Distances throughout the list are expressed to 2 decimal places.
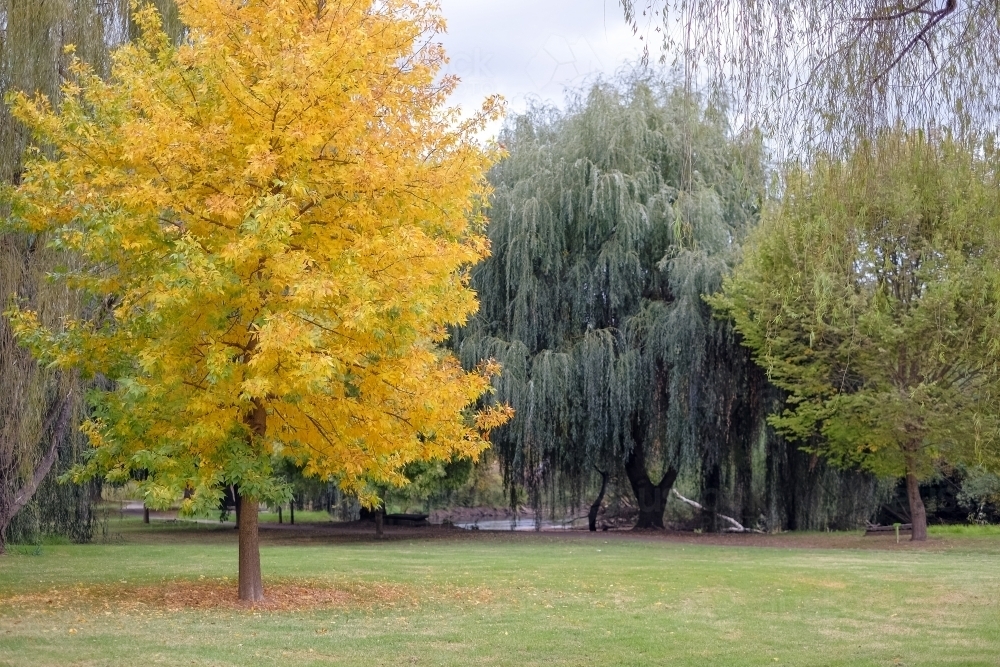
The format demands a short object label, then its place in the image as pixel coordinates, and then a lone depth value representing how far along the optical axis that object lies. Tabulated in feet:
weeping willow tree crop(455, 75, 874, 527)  74.13
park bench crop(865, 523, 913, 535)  88.84
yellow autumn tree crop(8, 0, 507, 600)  32.09
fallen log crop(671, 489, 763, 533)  88.60
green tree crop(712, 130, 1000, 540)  62.03
